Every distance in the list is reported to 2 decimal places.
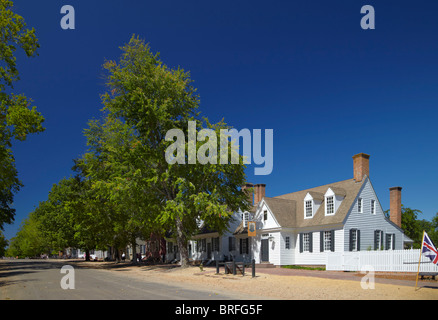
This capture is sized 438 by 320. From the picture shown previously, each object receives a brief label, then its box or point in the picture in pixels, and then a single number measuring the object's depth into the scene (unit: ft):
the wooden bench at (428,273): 55.31
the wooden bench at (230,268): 74.89
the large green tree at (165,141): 90.35
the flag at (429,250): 48.57
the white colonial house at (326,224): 96.53
